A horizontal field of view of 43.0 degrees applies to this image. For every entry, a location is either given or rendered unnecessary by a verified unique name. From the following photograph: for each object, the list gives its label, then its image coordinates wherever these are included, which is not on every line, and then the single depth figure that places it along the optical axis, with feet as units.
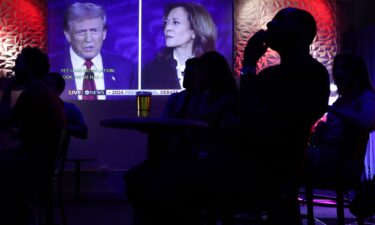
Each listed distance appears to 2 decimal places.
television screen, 18.40
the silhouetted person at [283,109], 5.36
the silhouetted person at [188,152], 5.37
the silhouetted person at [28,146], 8.03
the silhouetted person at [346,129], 8.48
